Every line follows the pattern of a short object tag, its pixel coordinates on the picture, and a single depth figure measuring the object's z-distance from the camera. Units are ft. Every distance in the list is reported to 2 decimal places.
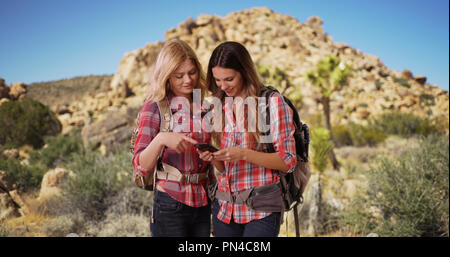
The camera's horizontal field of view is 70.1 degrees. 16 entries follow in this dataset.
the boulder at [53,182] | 23.21
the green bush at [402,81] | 128.36
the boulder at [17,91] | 97.21
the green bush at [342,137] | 59.06
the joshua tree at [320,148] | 35.47
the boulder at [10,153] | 29.09
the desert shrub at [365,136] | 55.26
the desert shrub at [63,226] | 17.75
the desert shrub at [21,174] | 23.49
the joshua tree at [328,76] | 49.78
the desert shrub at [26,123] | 48.88
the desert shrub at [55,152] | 38.55
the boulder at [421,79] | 141.59
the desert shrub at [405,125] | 58.13
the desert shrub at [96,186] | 20.07
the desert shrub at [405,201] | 17.31
